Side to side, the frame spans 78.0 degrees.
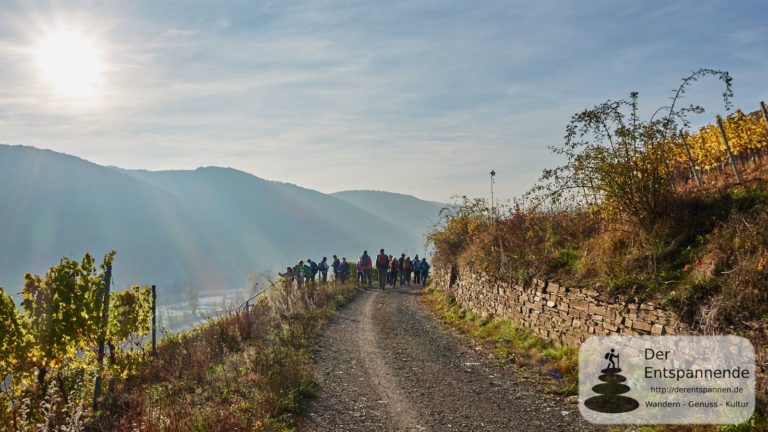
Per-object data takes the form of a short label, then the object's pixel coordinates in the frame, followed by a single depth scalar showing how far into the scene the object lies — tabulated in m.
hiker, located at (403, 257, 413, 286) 30.27
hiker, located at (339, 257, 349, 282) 28.83
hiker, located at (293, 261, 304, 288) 23.90
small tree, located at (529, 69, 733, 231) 9.81
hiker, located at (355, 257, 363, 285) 29.11
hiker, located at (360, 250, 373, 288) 28.89
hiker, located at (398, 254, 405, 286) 30.27
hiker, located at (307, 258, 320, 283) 25.60
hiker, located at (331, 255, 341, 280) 28.72
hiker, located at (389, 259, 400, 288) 29.55
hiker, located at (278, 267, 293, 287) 20.31
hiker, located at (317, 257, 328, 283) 27.34
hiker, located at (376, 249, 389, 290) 27.80
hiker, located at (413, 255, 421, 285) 30.27
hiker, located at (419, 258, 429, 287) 30.16
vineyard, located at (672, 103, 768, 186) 13.88
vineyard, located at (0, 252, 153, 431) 8.84
